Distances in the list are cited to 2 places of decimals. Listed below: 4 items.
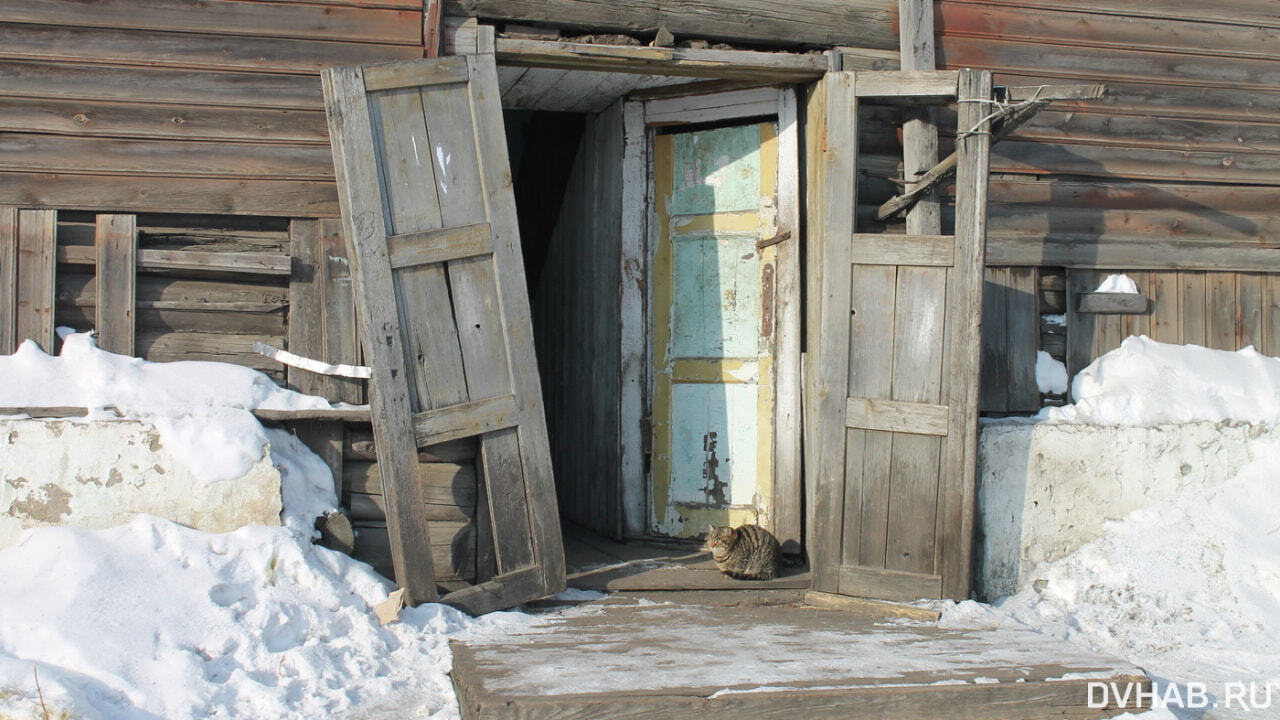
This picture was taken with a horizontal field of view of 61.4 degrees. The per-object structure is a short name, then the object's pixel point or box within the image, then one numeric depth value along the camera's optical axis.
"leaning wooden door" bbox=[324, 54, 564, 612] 4.79
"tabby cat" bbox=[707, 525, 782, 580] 5.42
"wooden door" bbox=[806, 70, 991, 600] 5.27
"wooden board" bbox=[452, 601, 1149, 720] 3.62
